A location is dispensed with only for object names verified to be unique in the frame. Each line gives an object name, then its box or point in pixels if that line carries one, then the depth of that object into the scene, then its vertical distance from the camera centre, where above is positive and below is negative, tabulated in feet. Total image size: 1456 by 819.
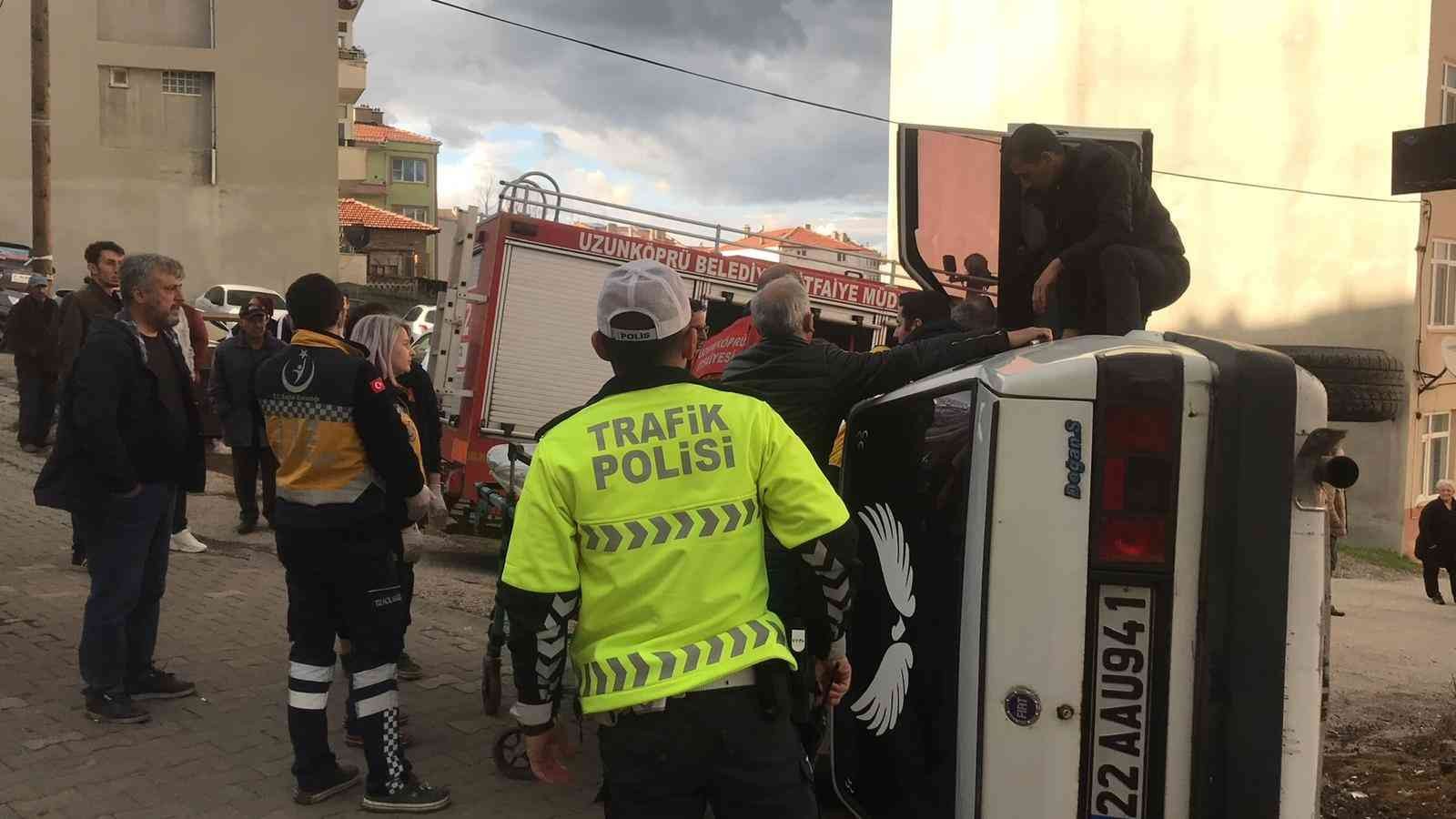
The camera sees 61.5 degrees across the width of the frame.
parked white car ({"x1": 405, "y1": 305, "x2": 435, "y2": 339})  92.77 +2.84
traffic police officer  8.25 -1.61
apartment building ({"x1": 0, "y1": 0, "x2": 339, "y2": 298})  99.86 +17.78
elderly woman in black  49.14 -6.65
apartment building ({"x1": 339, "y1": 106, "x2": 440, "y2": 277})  249.55 +38.46
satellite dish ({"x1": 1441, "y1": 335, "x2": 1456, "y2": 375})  59.82 +1.24
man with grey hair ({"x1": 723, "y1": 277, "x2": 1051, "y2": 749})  12.49 -0.01
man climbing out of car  12.98 +1.49
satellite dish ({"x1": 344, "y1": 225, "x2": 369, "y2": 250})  172.96 +16.57
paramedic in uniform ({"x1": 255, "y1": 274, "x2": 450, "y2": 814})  13.41 -1.88
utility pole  48.73 +8.54
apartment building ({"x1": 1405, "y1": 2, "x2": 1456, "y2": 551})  69.67 +4.46
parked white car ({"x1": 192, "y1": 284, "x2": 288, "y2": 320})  88.53 +3.69
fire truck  34.35 +1.45
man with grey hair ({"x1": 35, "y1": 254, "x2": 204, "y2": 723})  15.83 -1.59
